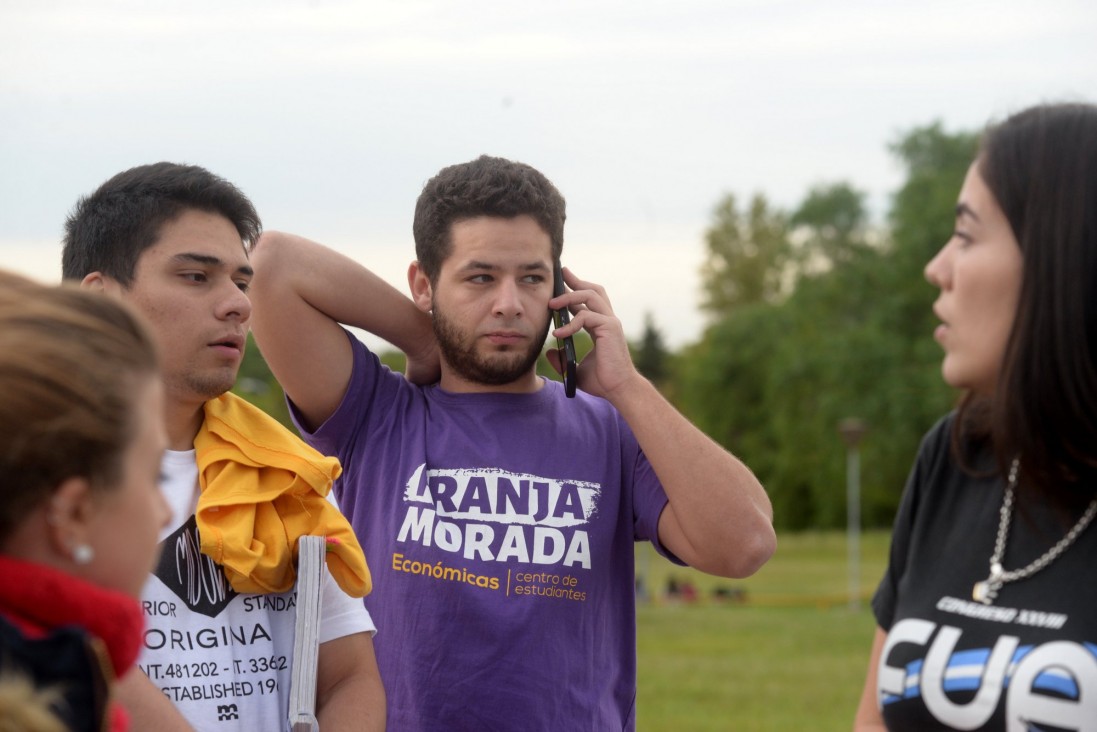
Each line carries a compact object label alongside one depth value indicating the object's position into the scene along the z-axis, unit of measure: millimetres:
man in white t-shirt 2963
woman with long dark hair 2510
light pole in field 32656
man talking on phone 3414
